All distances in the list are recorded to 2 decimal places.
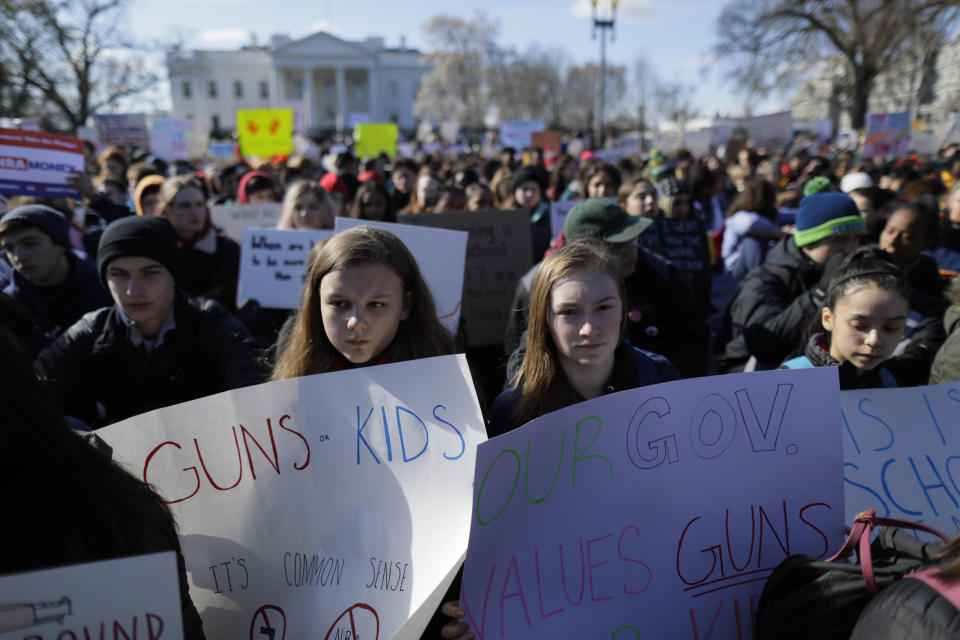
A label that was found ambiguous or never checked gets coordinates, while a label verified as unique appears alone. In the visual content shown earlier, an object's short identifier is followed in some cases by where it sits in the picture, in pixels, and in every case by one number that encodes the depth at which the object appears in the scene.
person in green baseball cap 3.32
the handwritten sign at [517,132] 18.56
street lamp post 14.48
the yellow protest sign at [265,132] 11.55
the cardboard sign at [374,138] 14.66
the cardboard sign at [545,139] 16.38
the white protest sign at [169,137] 14.23
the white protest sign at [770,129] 12.37
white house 91.88
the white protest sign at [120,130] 11.86
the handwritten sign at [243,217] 6.03
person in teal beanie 3.34
